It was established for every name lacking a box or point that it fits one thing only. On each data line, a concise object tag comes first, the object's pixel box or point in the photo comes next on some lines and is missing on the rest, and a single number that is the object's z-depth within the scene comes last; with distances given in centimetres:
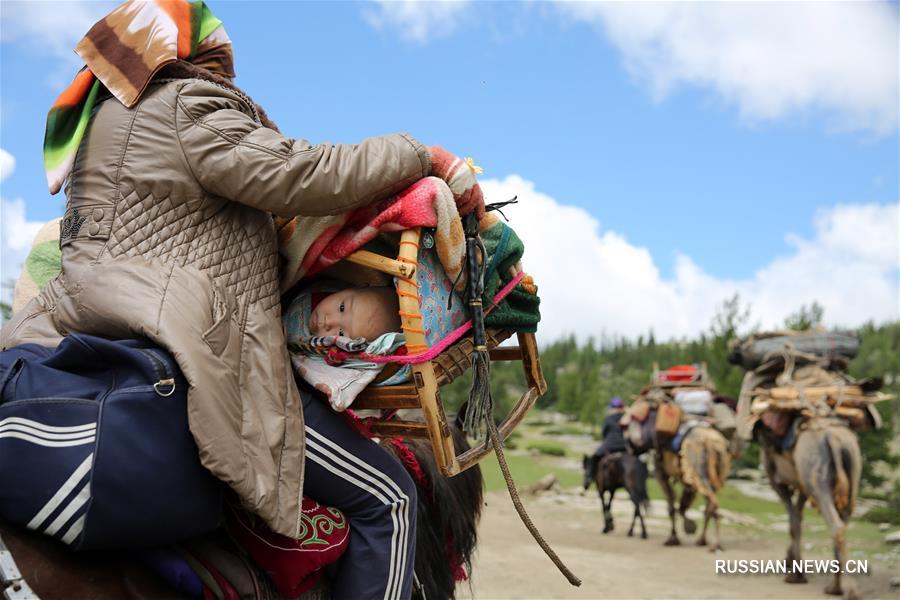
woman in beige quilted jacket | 175
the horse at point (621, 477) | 1205
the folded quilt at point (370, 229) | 197
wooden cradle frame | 195
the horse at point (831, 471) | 759
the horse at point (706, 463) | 1082
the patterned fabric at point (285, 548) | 205
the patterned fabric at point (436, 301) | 207
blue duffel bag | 157
